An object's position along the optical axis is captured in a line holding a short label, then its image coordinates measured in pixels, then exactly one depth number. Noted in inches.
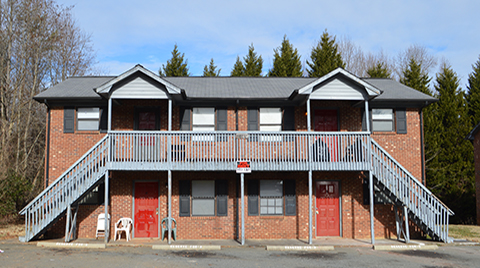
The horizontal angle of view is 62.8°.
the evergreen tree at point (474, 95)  1083.9
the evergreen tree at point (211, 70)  1429.6
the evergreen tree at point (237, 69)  1369.3
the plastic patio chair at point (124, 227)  570.7
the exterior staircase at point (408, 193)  549.6
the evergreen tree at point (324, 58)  1220.5
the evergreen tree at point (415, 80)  1104.2
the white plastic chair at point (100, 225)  572.1
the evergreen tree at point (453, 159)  987.3
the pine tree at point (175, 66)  1355.8
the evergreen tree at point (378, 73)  1206.9
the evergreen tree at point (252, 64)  1339.8
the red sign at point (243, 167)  539.3
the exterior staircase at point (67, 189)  530.3
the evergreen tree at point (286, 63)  1256.8
